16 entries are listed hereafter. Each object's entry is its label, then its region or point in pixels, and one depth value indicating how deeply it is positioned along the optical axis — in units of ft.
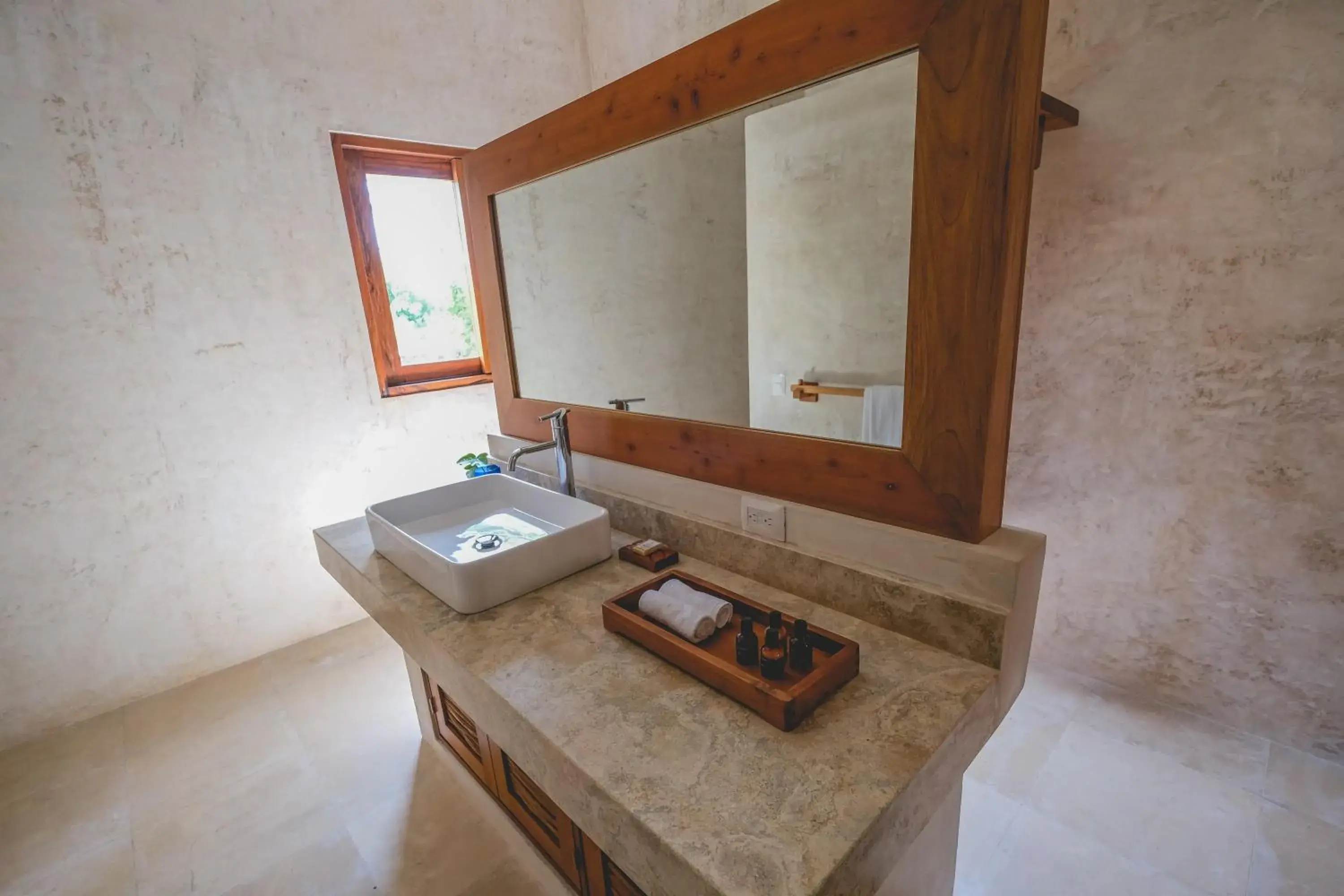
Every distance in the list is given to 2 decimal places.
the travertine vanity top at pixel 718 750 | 2.08
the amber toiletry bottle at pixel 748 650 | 2.89
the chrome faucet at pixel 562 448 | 5.18
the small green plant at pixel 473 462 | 6.58
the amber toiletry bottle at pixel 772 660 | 2.76
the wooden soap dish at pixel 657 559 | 4.33
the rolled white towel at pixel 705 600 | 3.31
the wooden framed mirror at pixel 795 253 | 2.72
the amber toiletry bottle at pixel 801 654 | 2.80
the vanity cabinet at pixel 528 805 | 3.67
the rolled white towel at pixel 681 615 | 3.19
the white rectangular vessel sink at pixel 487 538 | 3.88
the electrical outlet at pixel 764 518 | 3.82
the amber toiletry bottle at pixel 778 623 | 2.98
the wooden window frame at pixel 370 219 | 8.02
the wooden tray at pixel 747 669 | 2.63
